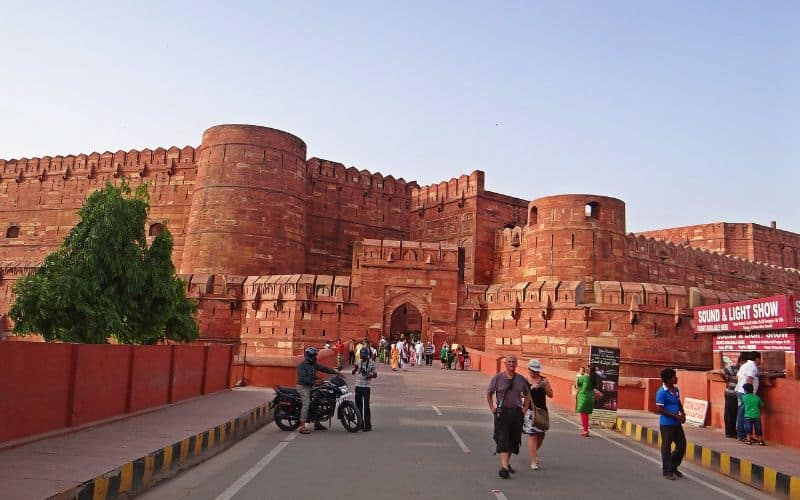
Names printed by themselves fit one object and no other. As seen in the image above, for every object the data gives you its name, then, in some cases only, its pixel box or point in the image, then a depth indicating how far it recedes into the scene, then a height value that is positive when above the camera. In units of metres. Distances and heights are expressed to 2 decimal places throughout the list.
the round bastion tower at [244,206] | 30.20 +5.58
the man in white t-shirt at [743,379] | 8.80 -0.37
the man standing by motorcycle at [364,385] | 8.93 -0.69
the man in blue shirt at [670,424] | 6.46 -0.75
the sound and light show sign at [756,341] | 9.23 +0.15
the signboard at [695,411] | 10.48 -0.99
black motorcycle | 8.95 -1.01
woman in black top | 6.59 -0.55
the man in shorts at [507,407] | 6.09 -0.64
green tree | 15.85 +0.86
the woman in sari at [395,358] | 21.16 -0.73
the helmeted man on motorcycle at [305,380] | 8.70 -0.64
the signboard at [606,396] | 10.62 -0.81
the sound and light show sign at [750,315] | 9.08 +0.55
